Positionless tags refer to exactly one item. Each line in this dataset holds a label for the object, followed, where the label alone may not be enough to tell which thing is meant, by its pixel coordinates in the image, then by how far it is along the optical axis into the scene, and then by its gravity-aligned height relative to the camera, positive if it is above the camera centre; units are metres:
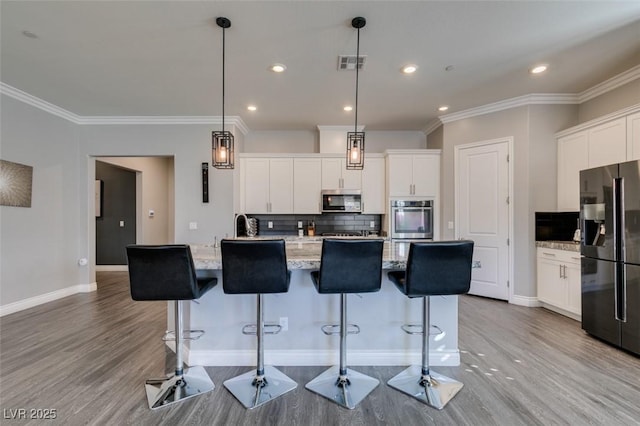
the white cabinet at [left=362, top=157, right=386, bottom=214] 5.12 +0.60
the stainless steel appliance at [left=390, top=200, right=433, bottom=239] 4.81 -0.08
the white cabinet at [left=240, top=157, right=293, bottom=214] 5.11 +0.58
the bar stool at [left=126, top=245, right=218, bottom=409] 1.87 -0.40
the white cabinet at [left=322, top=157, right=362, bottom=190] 5.11 +0.69
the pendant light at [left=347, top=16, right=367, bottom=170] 2.72 +0.61
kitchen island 2.42 -0.92
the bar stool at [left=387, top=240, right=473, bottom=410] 1.91 -0.38
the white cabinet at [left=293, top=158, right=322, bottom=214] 5.11 +0.56
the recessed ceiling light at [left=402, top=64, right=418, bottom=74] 3.13 +1.60
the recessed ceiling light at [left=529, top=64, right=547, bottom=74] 3.16 +1.61
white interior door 4.12 +0.09
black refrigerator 2.53 -0.34
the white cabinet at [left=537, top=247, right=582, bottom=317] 3.35 -0.78
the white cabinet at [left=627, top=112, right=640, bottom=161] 2.90 +0.80
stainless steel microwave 5.06 +0.23
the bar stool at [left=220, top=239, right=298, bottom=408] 1.87 -0.36
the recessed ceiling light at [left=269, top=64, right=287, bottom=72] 3.11 +1.60
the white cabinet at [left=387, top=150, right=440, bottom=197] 4.84 +0.66
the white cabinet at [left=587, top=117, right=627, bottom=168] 3.07 +0.80
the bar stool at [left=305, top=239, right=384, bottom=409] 1.91 -0.37
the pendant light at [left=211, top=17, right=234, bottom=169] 2.69 +0.61
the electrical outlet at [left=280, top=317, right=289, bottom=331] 2.43 -0.90
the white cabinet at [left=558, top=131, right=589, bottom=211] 3.56 +0.63
